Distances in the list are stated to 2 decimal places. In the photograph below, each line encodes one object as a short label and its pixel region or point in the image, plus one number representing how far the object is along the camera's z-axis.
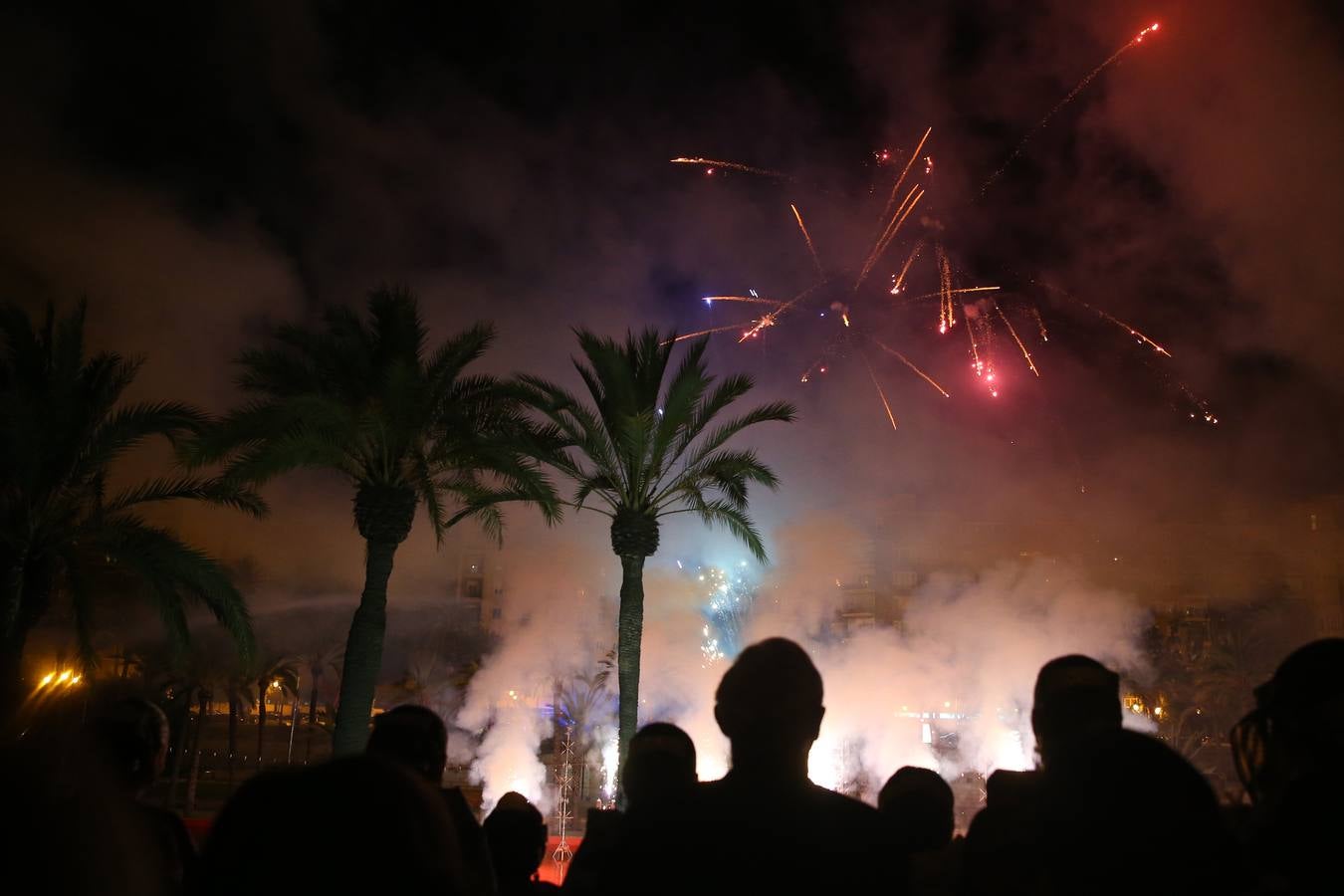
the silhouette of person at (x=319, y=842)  1.29
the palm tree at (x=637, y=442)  16.02
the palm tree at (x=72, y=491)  12.48
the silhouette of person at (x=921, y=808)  3.63
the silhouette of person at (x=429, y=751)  3.34
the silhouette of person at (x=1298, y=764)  2.14
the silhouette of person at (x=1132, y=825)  1.94
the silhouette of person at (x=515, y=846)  4.07
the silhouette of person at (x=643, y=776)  3.52
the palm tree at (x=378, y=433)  13.76
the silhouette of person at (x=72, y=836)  1.62
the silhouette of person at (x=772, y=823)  2.19
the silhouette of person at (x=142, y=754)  3.26
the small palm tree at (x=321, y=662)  49.72
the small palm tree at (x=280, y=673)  43.08
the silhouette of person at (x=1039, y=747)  3.02
